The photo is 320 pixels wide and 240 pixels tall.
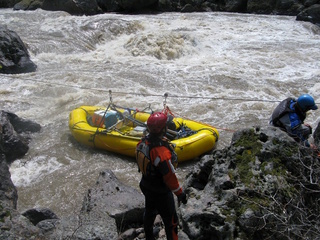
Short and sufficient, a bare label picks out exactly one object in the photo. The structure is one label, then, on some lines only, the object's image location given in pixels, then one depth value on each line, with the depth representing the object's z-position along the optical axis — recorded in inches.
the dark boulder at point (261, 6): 754.2
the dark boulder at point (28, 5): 722.8
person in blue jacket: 158.1
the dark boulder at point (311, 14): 629.9
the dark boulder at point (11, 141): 224.7
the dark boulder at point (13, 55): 384.5
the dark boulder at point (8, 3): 782.5
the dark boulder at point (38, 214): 146.9
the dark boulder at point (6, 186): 159.3
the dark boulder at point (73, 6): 684.7
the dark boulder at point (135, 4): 740.6
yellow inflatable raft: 222.4
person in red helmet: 106.3
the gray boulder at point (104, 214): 117.5
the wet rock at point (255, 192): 103.6
